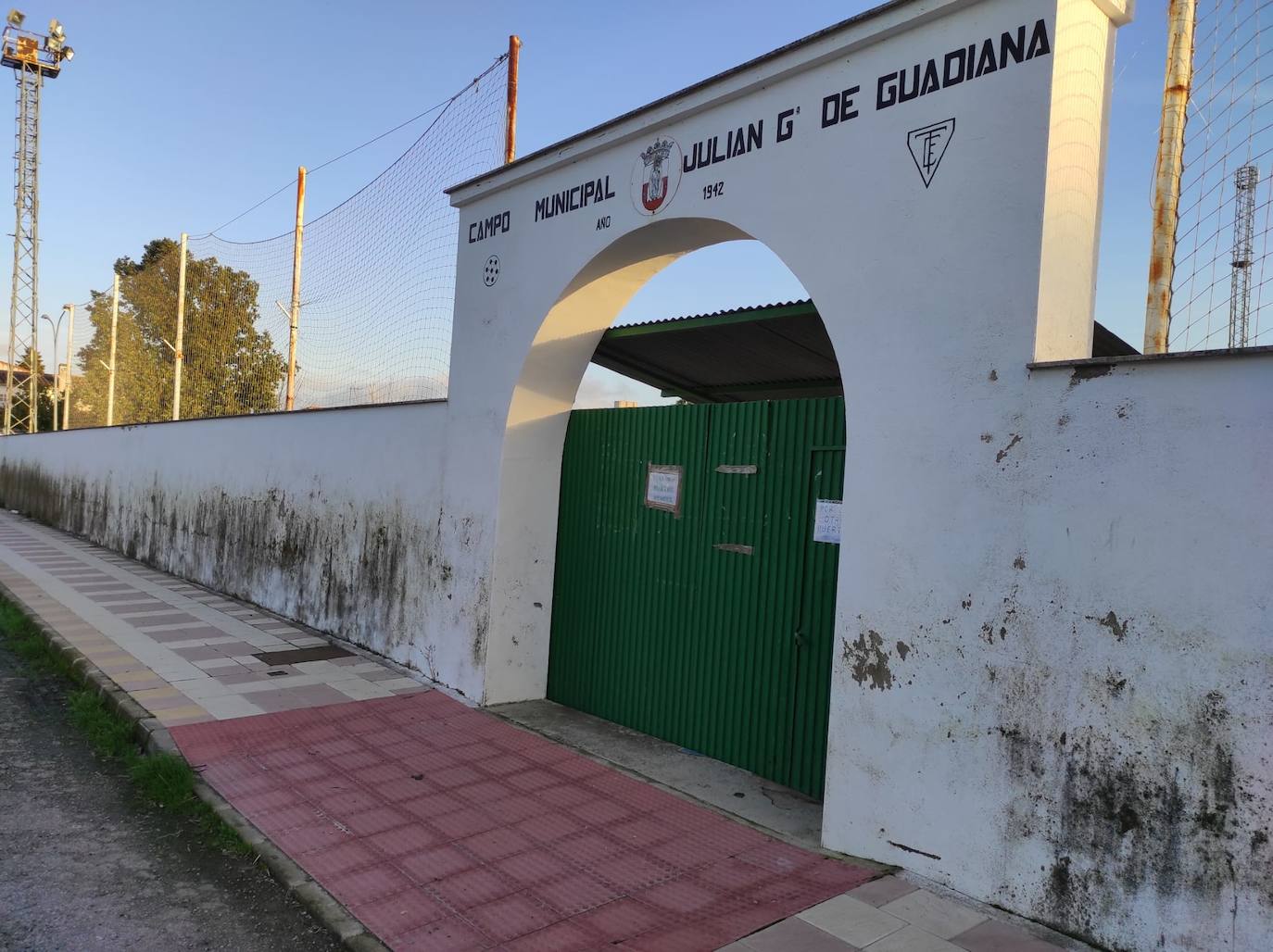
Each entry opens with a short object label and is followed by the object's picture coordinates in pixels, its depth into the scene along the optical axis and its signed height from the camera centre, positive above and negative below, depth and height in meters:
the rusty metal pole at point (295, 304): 11.76 +1.98
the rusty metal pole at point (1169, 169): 3.59 +1.40
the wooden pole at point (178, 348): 16.06 +1.80
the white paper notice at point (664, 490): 5.59 -0.14
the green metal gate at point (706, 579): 4.66 -0.69
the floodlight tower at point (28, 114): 27.08 +10.17
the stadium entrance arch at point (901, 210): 3.41 +1.28
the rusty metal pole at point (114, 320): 20.94 +2.87
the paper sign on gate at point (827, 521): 4.49 -0.23
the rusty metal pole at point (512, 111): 7.12 +2.95
